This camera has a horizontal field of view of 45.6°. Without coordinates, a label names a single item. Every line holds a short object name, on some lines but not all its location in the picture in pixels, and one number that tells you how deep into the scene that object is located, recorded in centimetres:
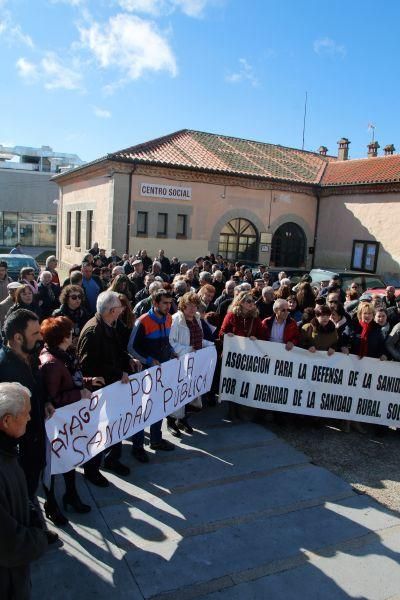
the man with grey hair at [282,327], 623
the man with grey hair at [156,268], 1022
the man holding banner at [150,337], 514
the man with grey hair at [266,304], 721
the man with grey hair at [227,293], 791
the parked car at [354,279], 1490
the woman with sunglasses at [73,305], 568
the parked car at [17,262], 1655
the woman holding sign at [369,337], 634
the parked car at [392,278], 1858
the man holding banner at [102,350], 442
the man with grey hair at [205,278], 916
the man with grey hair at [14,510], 215
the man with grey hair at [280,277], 1027
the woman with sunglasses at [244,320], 621
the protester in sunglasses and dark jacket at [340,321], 658
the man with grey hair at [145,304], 658
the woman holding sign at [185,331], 570
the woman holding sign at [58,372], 380
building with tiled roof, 1927
